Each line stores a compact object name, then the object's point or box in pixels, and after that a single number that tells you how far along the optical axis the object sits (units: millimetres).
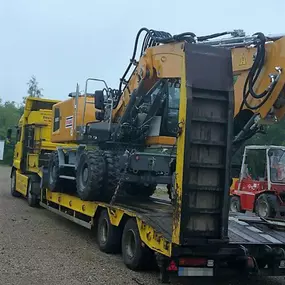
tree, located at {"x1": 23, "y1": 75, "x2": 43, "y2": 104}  63197
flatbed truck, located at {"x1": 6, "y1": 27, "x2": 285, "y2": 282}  4875
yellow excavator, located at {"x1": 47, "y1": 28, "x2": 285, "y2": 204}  5007
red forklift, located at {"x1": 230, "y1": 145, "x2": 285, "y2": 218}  11140
